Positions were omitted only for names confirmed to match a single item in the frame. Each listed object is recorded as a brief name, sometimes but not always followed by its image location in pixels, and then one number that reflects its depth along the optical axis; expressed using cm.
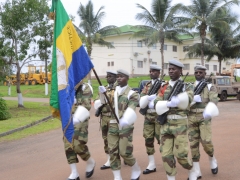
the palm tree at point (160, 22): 3538
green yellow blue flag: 575
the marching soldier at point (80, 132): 610
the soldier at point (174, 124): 525
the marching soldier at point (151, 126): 662
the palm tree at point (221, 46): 4050
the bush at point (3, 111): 1634
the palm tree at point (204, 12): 3394
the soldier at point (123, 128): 573
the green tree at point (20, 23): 1814
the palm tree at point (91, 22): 3850
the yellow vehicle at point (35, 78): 4734
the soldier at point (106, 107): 638
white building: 4562
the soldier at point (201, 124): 620
